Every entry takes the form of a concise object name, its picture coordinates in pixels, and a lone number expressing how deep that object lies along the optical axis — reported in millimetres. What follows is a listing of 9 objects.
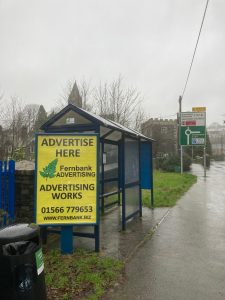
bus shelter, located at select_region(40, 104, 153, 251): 4400
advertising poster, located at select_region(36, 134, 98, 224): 3710
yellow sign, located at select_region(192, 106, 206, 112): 16587
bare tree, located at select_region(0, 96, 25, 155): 12787
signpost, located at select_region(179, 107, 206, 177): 16197
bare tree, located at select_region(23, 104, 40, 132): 16632
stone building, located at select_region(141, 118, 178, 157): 32502
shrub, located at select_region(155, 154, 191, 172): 20185
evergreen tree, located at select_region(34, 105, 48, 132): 19049
